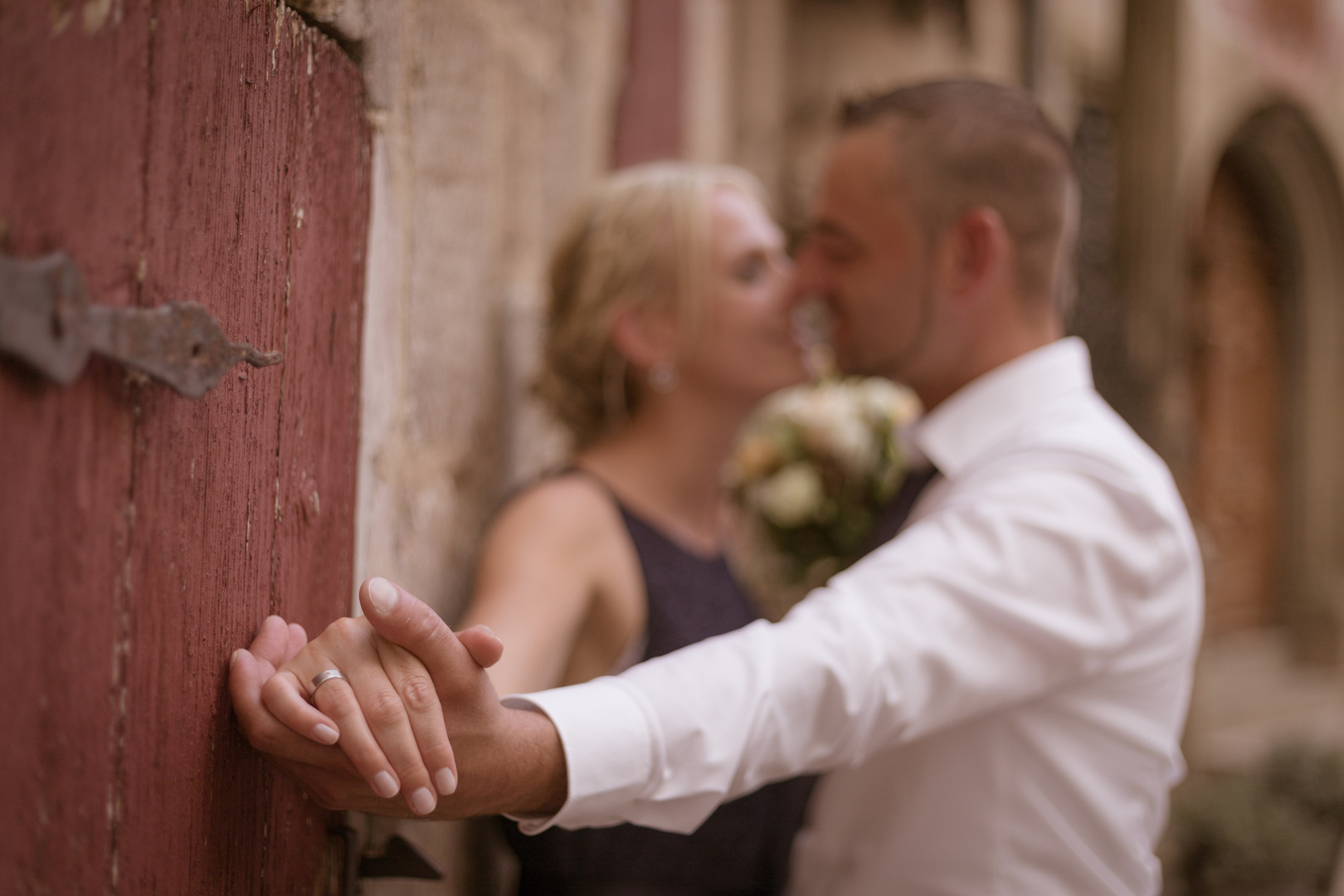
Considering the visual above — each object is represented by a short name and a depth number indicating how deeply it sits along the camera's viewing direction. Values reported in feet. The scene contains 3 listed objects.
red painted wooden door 1.90
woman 5.12
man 3.23
